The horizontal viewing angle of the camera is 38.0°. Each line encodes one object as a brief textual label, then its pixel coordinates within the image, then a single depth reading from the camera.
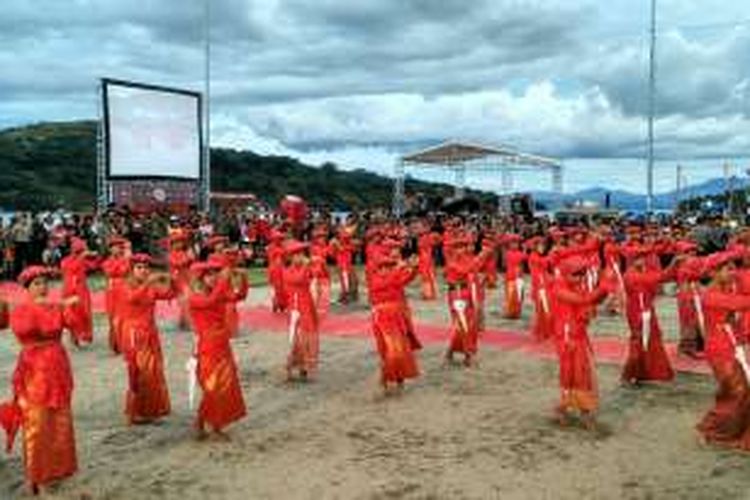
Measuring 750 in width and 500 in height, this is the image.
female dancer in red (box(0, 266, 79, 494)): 7.88
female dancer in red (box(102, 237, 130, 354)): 13.03
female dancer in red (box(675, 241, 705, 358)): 13.32
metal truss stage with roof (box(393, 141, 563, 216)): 33.66
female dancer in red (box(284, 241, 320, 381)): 12.27
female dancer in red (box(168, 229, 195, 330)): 15.30
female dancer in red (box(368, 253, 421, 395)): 11.33
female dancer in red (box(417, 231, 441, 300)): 22.00
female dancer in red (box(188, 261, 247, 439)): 9.42
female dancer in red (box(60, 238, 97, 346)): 14.65
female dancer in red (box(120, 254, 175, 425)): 10.16
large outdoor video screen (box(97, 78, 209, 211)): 26.69
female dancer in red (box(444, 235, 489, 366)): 13.41
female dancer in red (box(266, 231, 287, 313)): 17.59
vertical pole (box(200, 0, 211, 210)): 29.89
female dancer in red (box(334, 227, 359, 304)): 20.42
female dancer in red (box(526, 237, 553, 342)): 15.36
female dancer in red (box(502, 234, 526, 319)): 17.77
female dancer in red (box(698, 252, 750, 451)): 8.95
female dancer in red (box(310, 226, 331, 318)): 14.23
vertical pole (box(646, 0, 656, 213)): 28.55
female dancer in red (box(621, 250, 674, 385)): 11.63
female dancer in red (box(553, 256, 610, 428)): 9.74
